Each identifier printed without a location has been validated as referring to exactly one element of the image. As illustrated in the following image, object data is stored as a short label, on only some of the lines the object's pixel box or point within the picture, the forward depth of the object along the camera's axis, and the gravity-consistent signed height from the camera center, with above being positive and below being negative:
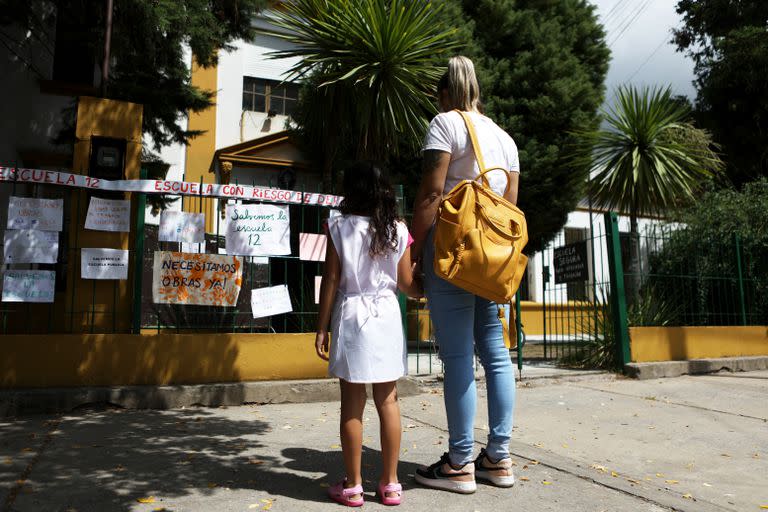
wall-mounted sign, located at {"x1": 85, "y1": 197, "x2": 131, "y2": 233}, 5.09 +0.92
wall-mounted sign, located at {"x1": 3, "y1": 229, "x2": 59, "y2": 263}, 4.82 +0.62
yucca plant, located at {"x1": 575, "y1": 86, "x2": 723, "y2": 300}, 9.64 +2.66
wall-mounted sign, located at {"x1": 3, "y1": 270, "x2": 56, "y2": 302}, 4.79 +0.30
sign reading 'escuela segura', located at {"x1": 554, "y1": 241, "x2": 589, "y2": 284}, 8.00 +0.78
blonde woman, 2.76 -0.05
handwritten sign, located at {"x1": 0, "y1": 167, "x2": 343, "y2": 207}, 4.80 +1.17
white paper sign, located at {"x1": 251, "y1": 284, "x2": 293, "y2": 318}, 5.31 +0.18
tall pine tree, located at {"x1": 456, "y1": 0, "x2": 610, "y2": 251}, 11.34 +4.36
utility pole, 6.12 +2.98
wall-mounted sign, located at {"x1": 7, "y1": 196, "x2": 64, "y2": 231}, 4.84 +0.89
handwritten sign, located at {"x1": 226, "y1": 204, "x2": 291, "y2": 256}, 5.40 +0.83
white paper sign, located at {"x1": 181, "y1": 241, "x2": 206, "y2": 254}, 5.49 +0.69
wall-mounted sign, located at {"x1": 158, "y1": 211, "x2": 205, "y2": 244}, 5.22 +0.83
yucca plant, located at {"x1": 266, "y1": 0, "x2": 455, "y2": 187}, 6.59 +2.91
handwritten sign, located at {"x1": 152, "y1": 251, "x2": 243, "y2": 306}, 5.15 +0.38
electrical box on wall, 5.30 +1.45
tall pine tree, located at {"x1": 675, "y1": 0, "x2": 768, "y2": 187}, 14.86 +6.21
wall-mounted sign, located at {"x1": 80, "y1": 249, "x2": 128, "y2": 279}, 5.05 +0.50
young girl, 2.57 +0.04
